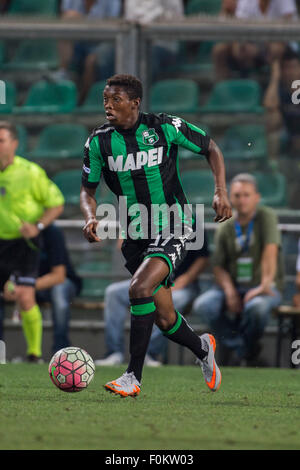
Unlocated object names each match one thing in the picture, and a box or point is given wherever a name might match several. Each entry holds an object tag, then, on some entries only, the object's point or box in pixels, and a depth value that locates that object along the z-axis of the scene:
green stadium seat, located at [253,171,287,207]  19.12
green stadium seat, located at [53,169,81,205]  19.73
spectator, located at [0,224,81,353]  17.27
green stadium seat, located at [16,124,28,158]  20.30
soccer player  10.91
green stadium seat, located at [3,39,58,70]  20.52
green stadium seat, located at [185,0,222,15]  22.94
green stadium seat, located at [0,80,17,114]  20.23
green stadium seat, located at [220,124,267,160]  19.41
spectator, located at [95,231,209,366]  16.84
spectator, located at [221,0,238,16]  21.53
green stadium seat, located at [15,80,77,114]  20.36
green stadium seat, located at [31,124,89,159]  20.19
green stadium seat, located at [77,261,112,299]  18.86
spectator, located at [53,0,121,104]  19.95
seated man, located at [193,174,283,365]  16.75
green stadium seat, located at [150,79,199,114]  19.84
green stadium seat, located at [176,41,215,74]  19.86
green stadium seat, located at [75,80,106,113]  20.25
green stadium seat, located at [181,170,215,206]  19.19
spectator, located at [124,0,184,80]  19.89
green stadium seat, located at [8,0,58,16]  24.10
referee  16.94
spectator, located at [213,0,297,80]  19.53
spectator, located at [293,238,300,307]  17.33
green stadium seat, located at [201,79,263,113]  19.59
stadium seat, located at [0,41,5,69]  20.59
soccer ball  10.65
